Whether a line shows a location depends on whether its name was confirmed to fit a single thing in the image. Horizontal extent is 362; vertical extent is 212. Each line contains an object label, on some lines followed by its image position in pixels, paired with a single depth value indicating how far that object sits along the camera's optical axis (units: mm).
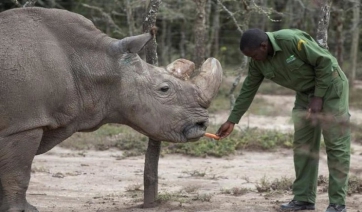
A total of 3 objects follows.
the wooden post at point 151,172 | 15091
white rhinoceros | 12531
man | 14032
